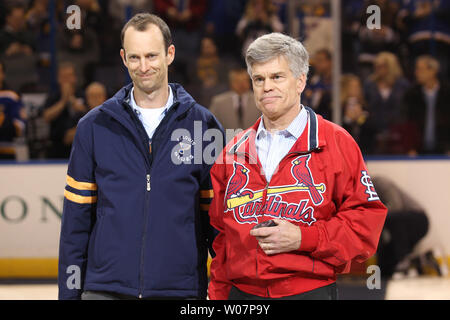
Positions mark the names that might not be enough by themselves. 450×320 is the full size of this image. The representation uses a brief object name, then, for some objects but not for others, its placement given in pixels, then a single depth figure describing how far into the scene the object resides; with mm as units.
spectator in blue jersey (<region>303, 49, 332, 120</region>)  12320
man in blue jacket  4445
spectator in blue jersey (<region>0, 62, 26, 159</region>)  12039
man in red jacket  3945
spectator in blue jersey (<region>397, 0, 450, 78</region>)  14320
